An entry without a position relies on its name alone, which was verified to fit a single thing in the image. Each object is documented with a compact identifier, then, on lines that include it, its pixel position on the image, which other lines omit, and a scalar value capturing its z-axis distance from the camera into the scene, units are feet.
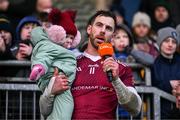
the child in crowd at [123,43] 40.32
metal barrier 36.69
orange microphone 28.68
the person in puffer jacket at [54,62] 30.69
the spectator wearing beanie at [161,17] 48.48
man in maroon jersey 30.65
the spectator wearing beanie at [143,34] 43.78
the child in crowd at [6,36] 38.16
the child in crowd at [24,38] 38.64
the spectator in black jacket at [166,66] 37.85
